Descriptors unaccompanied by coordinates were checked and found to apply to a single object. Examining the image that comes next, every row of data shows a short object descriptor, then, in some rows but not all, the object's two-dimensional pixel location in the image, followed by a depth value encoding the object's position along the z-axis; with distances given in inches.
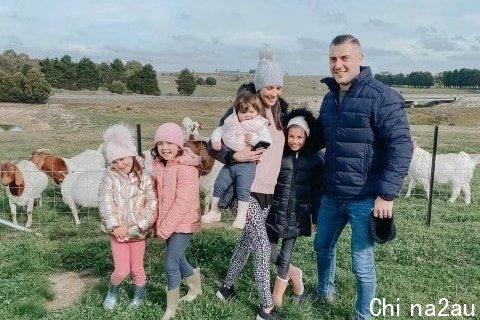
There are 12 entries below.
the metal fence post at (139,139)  279.7
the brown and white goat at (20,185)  295.4
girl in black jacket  156.1
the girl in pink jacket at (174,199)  154.6
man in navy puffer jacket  133.9
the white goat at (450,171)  381.7
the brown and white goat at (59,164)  330.0
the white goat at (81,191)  299.9
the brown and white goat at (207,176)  322.7
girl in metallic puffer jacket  158.4
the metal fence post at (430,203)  303.9
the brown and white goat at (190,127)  435.8
